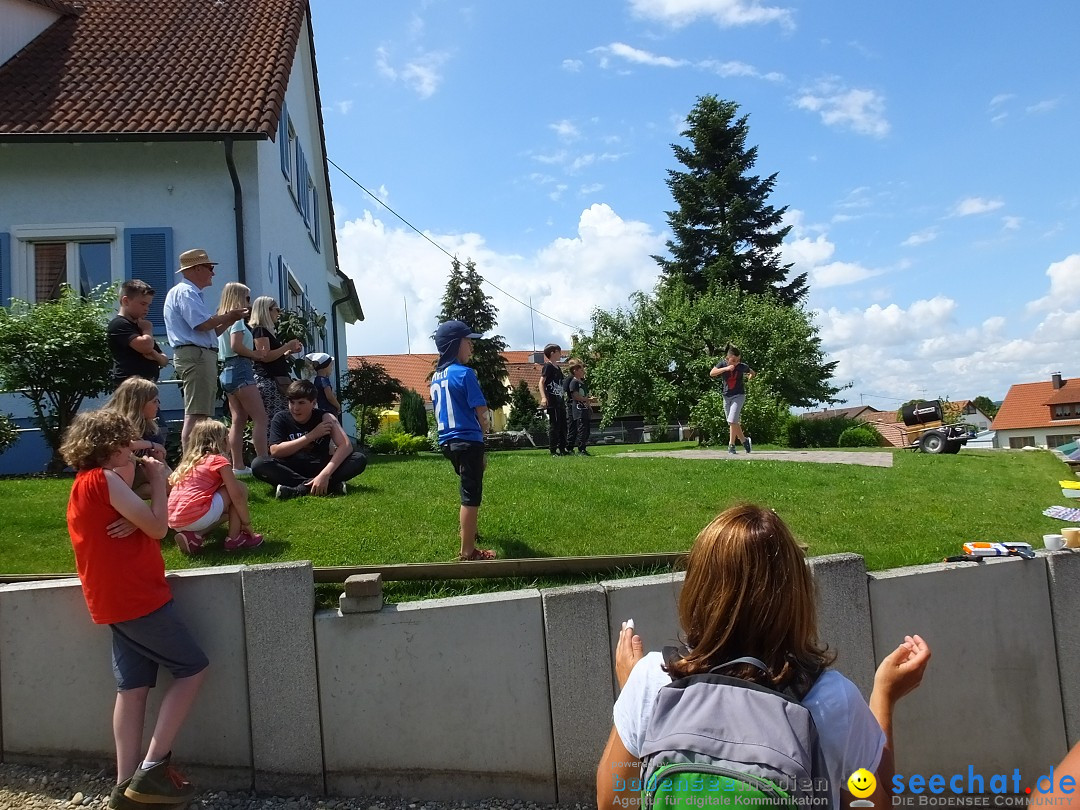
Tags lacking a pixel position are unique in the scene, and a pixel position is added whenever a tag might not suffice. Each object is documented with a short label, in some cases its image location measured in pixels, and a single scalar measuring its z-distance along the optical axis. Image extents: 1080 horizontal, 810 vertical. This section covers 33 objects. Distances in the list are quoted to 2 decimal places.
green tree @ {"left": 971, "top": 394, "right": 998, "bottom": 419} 122.28
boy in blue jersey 5.29
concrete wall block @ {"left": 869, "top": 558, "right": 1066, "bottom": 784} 4.76
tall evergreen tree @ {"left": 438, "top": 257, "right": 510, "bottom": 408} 46.75
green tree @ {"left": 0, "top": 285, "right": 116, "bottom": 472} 8.82
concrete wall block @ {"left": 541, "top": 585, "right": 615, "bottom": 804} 4.35
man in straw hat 7.11
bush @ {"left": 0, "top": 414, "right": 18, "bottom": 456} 9.35
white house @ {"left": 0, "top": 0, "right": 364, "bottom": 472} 11.54
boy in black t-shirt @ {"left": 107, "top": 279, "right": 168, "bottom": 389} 6.75
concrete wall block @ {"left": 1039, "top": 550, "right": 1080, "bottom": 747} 4.98
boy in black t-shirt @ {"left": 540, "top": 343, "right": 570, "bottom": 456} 11.86
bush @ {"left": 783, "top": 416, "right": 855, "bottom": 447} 20.28
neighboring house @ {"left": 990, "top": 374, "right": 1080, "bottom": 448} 79.25
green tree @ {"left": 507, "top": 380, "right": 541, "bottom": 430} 49.38
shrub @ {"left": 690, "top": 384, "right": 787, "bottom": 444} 19.84
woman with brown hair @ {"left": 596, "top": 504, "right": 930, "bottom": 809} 1.96
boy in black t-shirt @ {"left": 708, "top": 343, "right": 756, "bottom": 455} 12.17
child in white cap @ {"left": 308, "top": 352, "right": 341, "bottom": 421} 8.29
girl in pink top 5.21
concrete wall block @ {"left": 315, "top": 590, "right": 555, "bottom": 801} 4.30
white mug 5.15
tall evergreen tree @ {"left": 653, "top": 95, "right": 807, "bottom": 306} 42.00
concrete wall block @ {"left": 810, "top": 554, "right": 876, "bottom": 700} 4.57
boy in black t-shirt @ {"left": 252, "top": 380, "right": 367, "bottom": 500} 6.94
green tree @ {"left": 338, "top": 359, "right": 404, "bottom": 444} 18.47
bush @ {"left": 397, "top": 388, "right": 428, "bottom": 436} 37.84
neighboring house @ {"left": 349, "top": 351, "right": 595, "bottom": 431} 70.75
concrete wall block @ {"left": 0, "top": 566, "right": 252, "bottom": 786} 4.23
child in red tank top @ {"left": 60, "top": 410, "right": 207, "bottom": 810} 3.68
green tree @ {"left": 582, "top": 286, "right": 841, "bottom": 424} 26.92
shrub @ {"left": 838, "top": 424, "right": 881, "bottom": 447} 21.03
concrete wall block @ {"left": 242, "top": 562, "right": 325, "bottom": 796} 4.24
